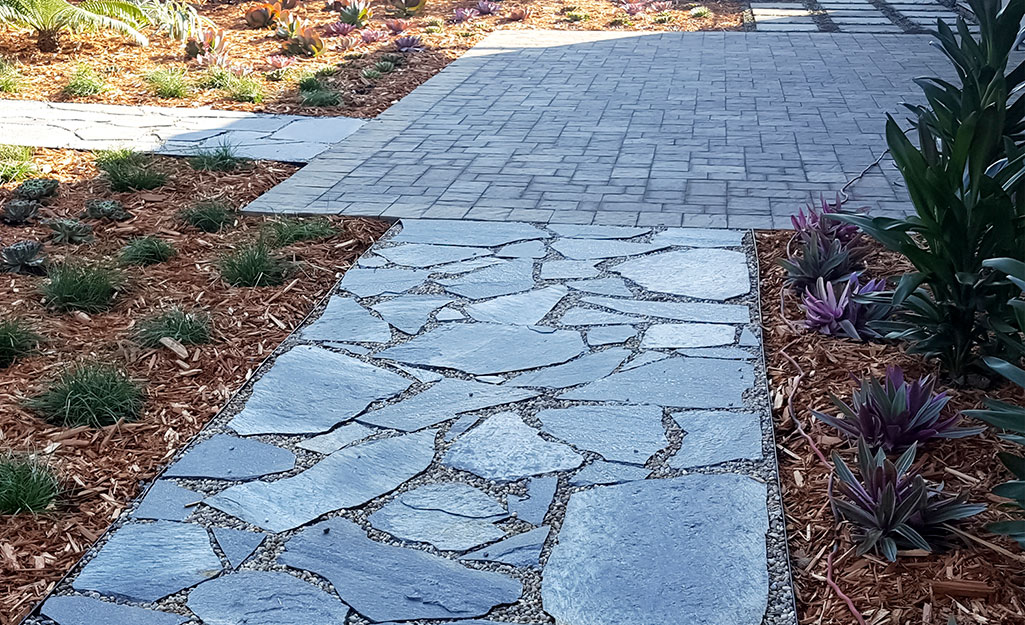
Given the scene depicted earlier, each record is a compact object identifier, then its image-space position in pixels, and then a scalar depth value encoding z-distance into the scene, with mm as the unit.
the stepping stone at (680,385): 3318
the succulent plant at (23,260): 4359
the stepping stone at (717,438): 2973
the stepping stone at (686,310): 3936
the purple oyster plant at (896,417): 2830
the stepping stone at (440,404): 3207
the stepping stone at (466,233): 4750
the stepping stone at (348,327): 3807
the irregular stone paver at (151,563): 2441
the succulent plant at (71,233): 4758
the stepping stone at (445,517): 2633
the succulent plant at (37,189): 5277
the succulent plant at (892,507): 2457
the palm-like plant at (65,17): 8234
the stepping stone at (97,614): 2328
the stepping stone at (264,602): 2338
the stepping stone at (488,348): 3600
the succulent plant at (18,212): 4961
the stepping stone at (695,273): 4184
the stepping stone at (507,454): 2939
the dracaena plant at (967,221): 2994
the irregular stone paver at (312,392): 3209
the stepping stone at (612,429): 3027
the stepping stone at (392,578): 2375
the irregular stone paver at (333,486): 2736
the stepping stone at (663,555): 2361
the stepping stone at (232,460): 2934
